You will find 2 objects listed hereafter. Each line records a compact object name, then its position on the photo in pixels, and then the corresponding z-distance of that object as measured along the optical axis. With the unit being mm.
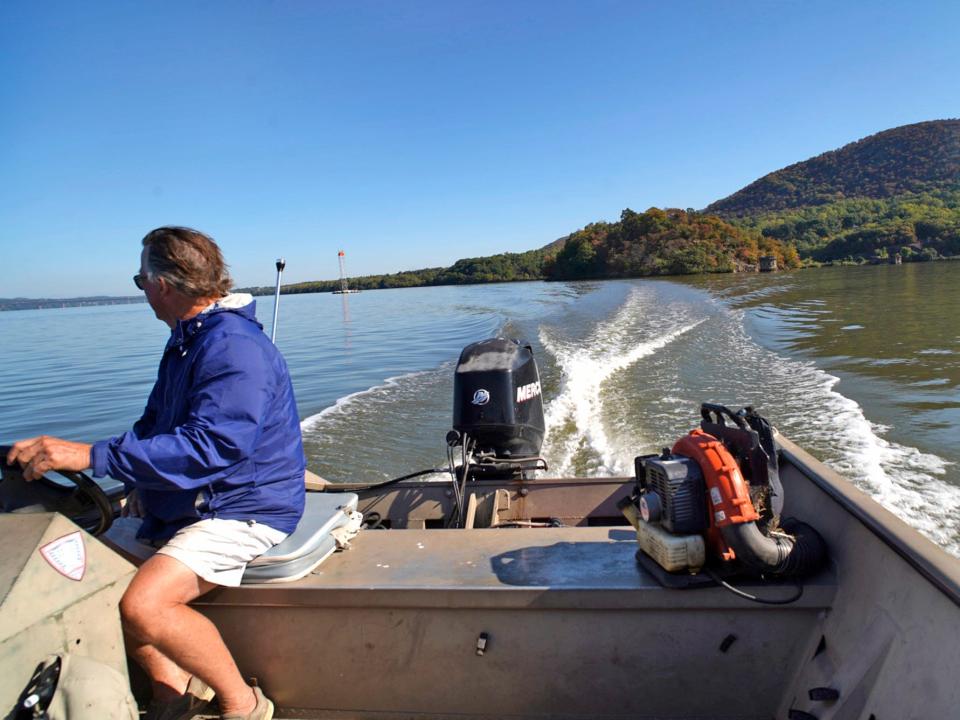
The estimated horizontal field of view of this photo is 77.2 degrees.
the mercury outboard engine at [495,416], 3885
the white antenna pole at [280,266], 3439
